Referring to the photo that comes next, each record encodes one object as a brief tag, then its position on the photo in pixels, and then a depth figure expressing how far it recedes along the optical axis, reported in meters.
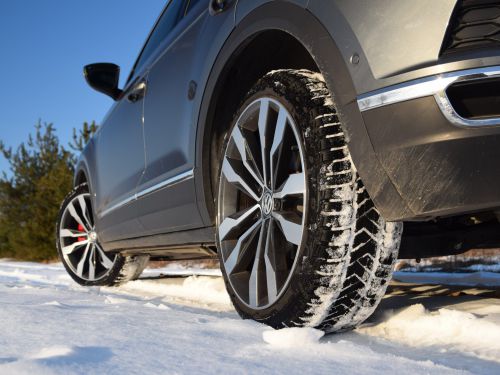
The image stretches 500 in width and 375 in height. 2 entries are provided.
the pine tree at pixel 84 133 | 18.89
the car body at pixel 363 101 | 1.30
